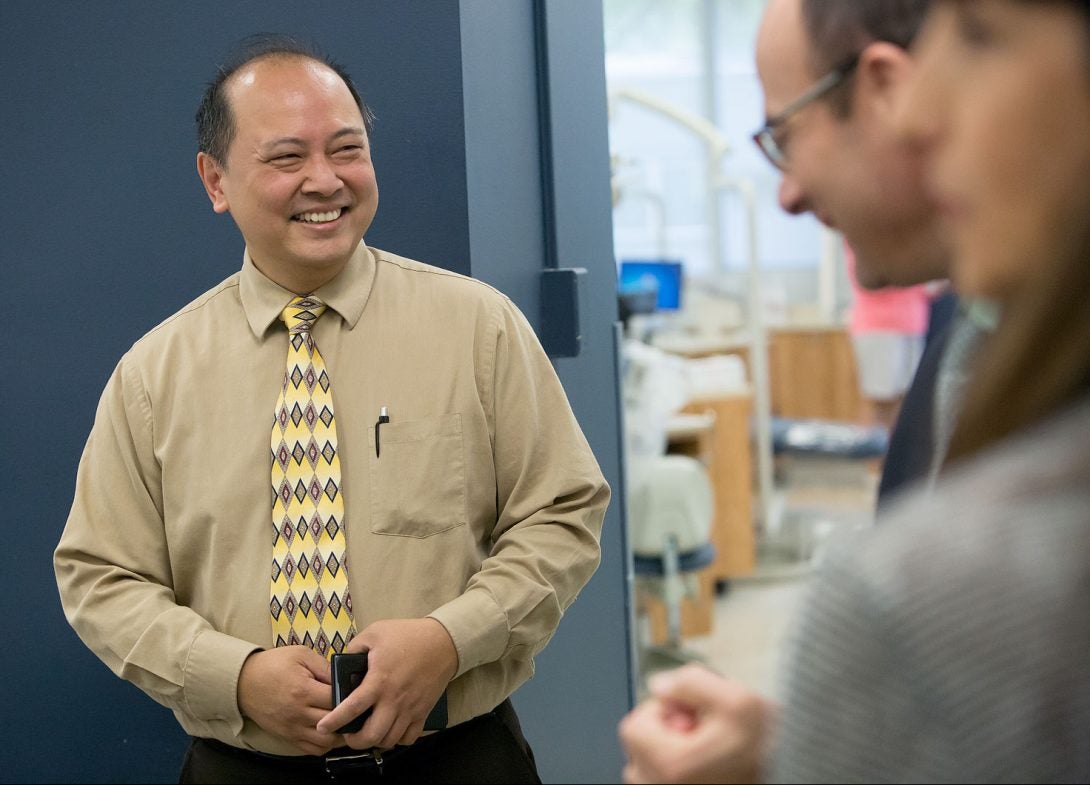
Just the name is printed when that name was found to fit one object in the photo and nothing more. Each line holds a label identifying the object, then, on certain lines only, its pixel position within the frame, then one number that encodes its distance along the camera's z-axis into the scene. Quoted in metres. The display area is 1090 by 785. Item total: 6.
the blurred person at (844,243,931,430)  5.75
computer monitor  5.77
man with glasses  0.96
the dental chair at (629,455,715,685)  4.45
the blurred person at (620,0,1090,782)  0.53
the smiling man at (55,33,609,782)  1.74
